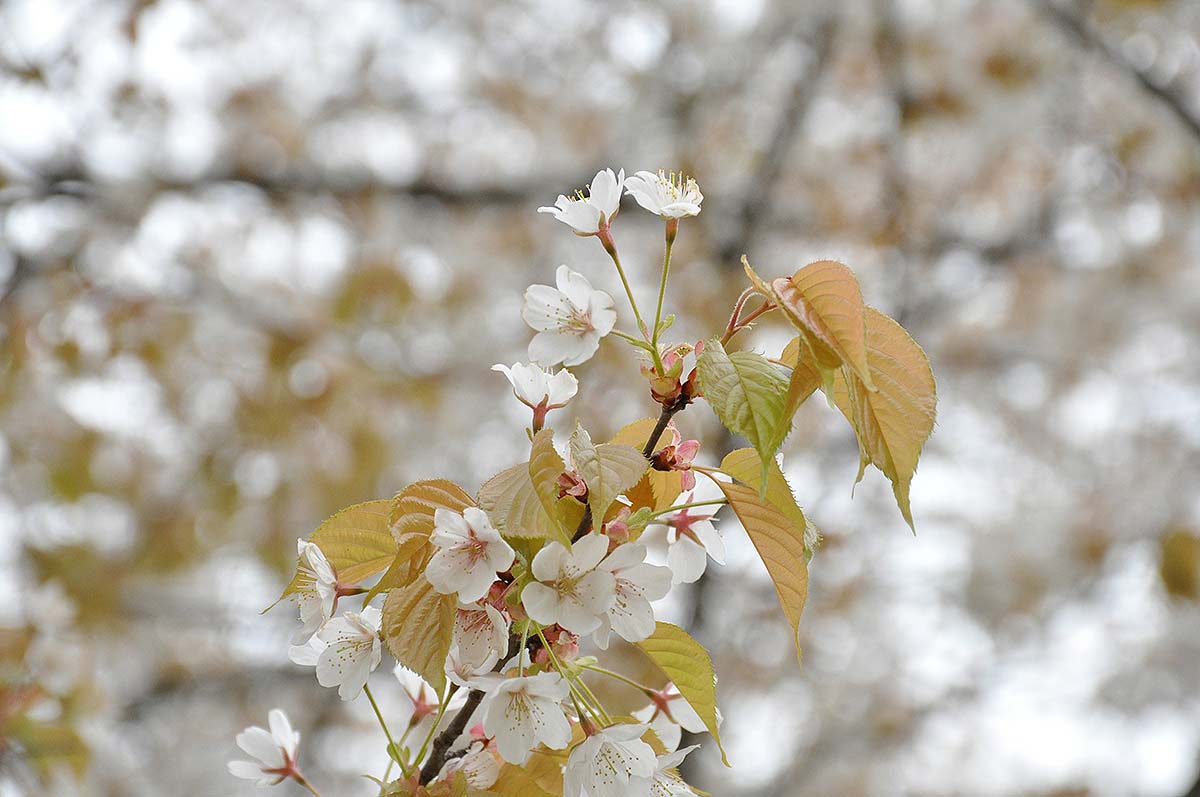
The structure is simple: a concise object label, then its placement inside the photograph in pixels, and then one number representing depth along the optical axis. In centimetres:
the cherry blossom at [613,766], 120
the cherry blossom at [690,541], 126
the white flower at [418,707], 127
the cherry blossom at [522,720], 120
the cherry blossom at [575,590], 119
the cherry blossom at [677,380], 122
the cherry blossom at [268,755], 127
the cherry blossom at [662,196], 123
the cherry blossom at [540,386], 125
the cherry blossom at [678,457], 123
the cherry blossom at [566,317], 124
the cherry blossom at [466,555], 119
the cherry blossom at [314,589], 122
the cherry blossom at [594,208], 125
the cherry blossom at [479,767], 122
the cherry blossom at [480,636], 121
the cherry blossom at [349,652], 122
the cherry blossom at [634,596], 120
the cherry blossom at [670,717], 125
